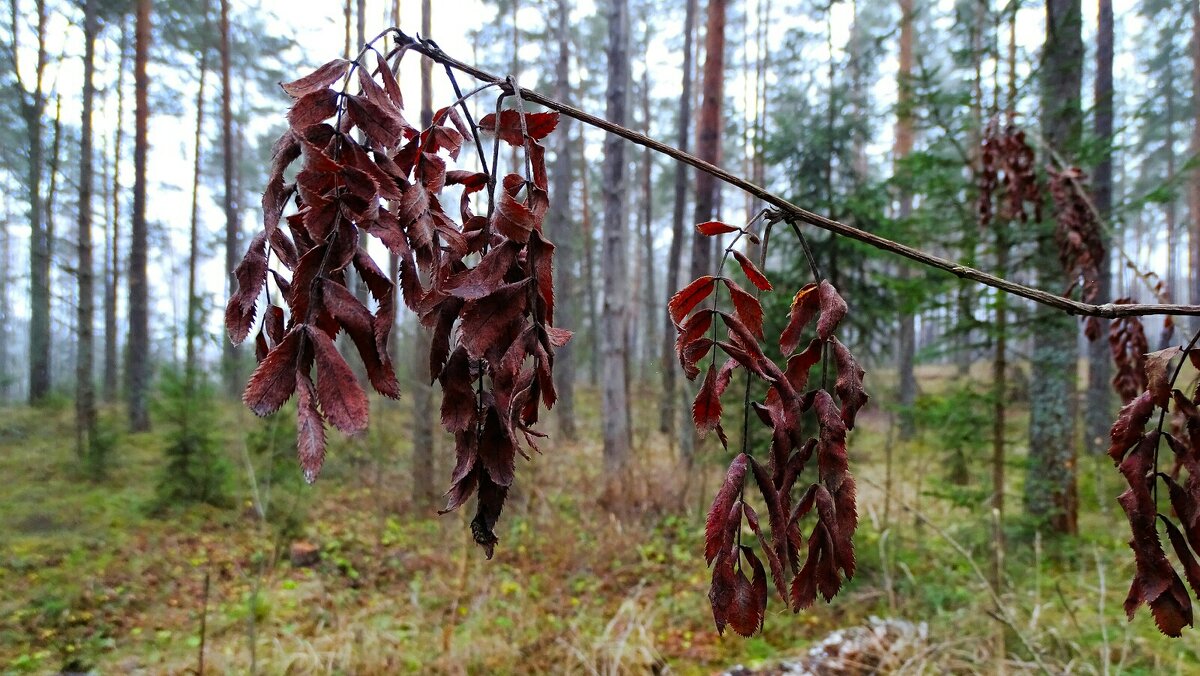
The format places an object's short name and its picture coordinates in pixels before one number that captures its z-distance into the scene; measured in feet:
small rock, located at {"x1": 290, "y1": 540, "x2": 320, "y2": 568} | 19.51
